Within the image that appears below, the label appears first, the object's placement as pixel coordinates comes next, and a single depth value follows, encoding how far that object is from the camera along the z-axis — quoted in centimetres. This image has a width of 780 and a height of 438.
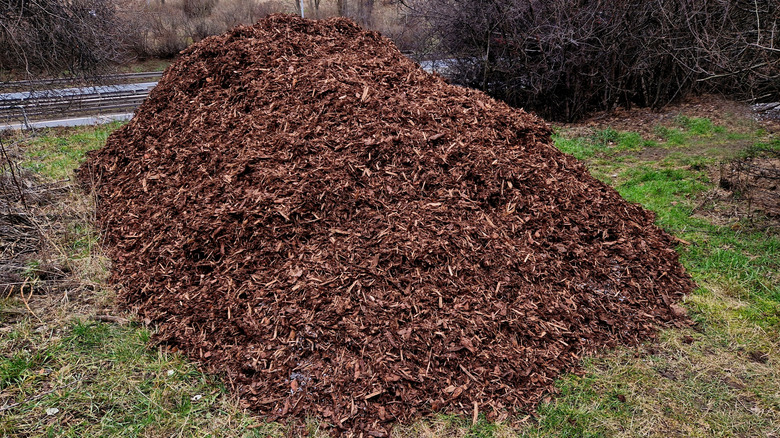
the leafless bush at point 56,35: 687
